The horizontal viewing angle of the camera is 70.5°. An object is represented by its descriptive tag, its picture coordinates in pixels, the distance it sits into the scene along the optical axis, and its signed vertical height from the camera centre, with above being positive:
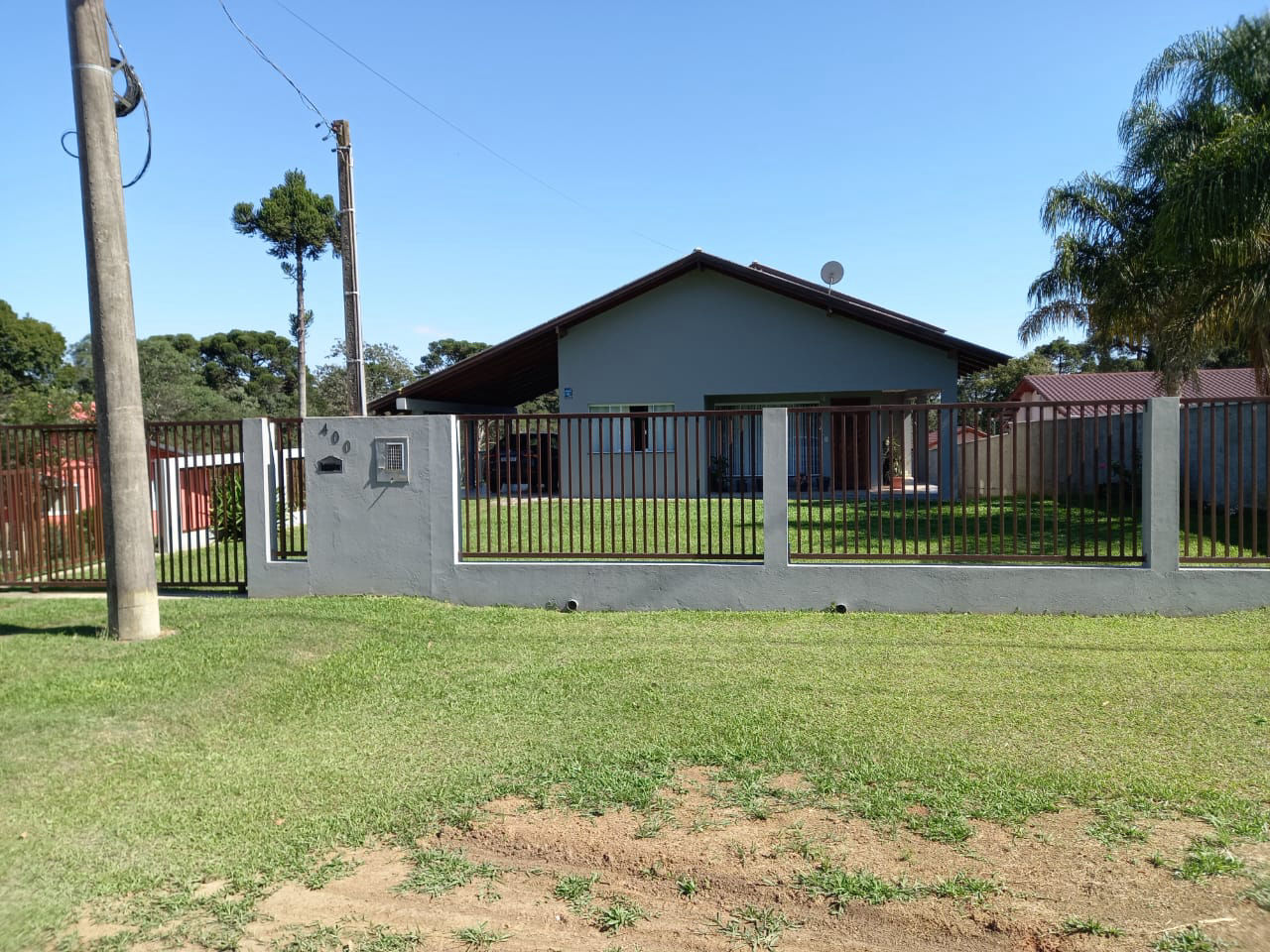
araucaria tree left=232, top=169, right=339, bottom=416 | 36.00 +9.35
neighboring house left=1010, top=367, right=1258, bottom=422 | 27.66 +1.64
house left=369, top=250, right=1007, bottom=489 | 19.97 +2.14
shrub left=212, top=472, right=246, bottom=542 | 10.09 -0.76
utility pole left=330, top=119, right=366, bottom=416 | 13.44 +2.68
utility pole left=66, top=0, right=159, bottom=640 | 7.64 +1.07
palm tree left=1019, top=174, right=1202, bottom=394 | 16.67 +3.25
